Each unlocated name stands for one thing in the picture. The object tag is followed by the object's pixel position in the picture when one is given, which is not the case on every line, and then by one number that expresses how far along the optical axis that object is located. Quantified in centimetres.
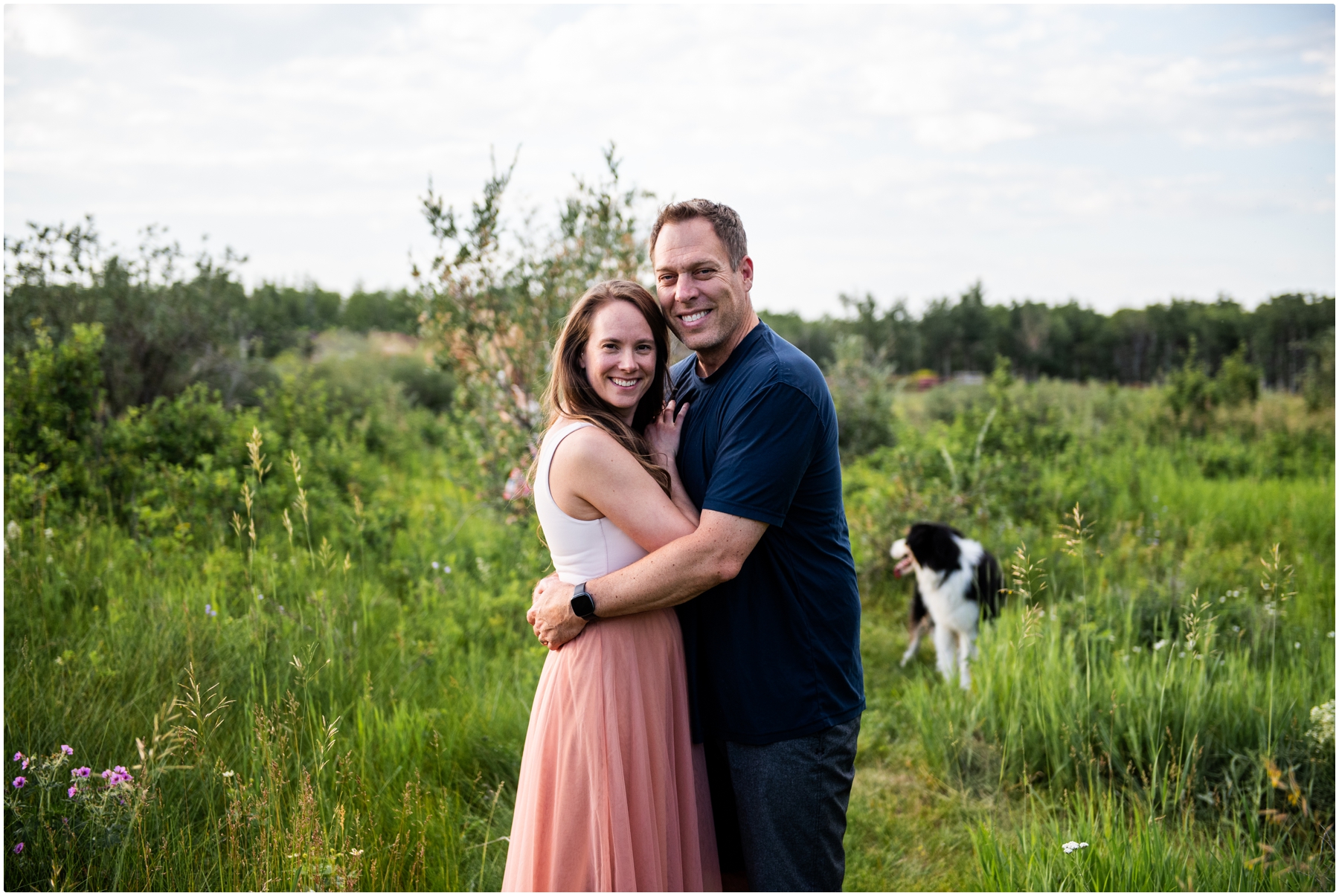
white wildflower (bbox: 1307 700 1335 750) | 375
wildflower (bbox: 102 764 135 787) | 277
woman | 234
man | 235
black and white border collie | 525
